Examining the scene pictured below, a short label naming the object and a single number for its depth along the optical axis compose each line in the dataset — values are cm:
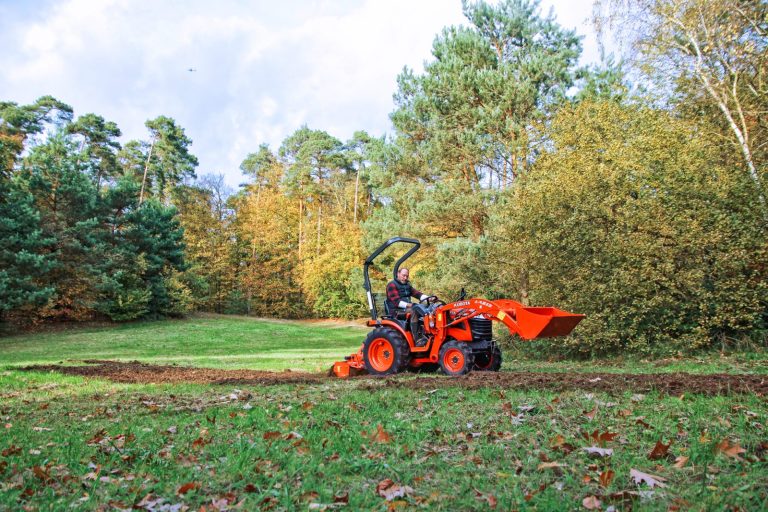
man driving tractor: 960
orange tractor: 838
